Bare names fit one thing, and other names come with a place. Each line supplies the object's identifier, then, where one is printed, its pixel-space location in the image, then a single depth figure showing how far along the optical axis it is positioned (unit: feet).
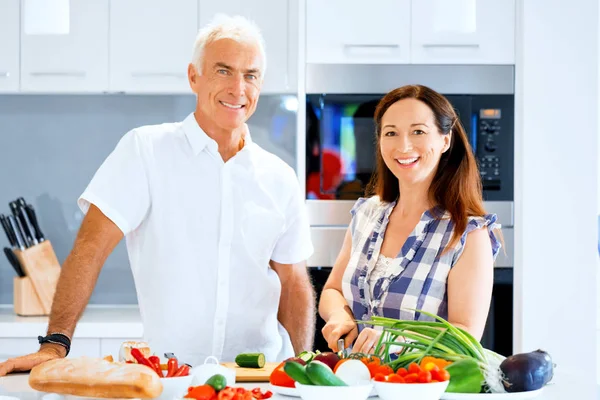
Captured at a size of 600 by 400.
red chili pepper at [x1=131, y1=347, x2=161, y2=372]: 7.73
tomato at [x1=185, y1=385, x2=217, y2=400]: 7.24
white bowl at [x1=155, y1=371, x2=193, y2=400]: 7.58
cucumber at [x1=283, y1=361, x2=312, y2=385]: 7.25
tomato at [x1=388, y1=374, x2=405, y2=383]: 7.28
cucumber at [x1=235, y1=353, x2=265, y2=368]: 8.31
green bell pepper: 7.46
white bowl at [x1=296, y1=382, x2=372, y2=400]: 7.20
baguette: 7.39
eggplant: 7.54
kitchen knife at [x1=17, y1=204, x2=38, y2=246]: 12.89
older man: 9.40
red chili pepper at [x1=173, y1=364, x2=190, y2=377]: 7.67
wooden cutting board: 8.15
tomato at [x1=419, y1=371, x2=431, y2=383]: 7.25
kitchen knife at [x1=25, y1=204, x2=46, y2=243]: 12.98
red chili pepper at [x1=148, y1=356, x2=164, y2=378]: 7.69
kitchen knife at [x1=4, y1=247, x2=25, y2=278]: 12.82
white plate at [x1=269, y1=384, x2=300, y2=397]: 7.58
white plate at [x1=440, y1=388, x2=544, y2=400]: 7.44
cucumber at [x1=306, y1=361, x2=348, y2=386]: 7.20
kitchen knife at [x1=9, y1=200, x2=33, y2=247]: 12.88
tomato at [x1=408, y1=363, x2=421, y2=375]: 7.35
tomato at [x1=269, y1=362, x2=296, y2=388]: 7.63
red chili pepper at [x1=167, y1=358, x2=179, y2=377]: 7.66
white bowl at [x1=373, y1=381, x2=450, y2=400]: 7.21
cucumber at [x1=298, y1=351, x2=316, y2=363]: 7.76
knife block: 12.69
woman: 8.85
